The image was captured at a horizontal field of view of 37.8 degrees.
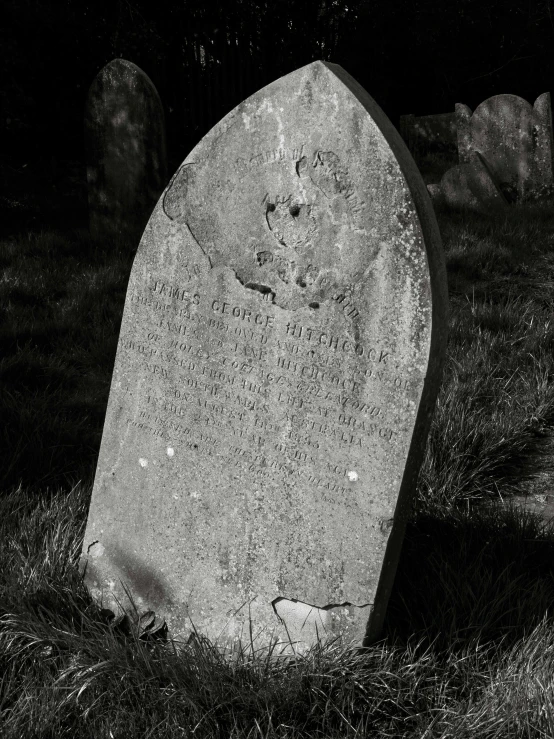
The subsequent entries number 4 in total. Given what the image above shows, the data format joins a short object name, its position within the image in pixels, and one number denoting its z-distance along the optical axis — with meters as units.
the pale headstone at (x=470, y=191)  7.09
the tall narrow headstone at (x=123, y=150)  5.85
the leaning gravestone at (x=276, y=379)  1.95
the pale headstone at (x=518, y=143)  7.61
